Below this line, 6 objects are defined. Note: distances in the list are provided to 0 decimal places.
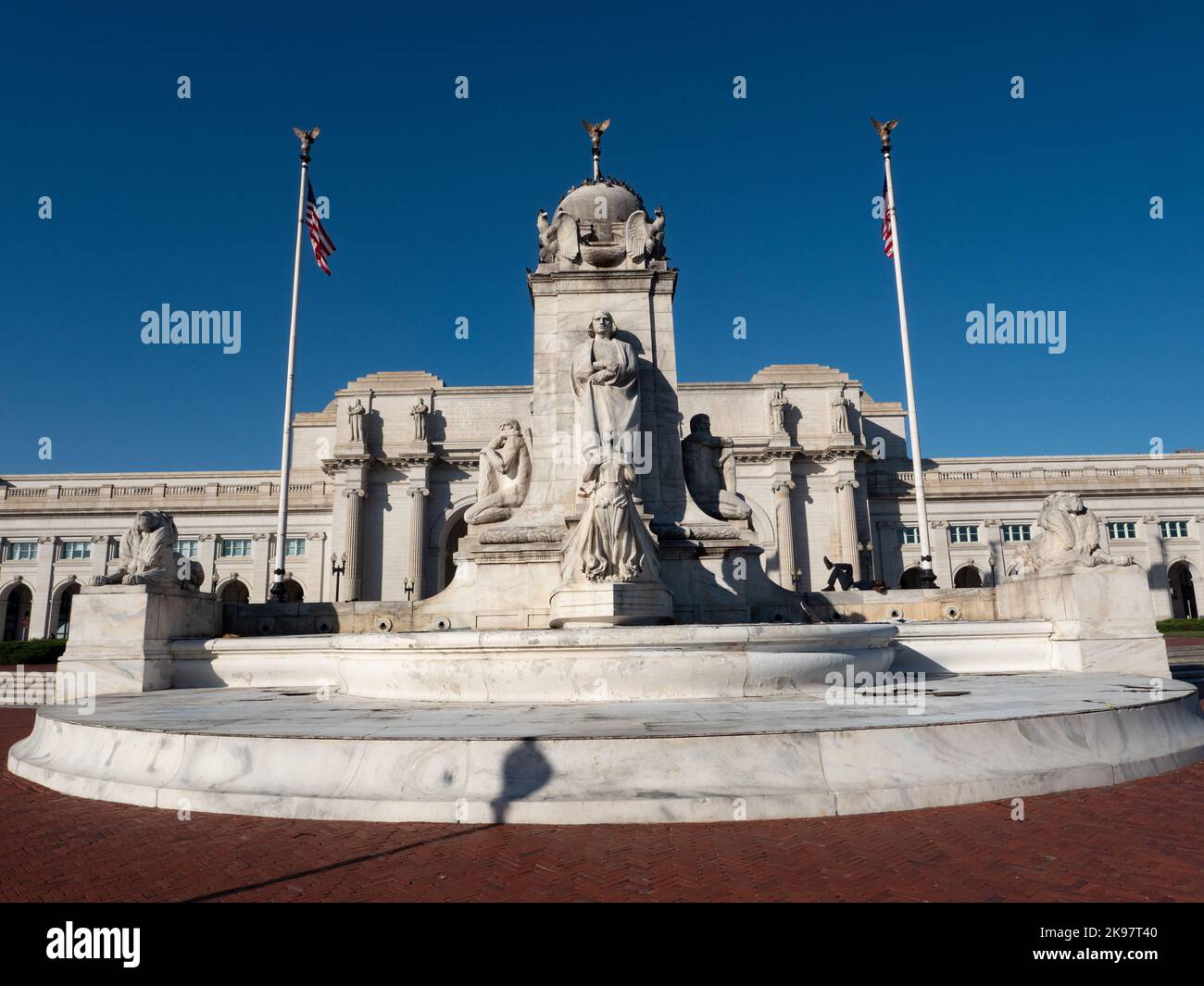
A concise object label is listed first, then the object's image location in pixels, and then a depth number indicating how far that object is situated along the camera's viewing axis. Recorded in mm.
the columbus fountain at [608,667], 5539
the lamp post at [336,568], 52003
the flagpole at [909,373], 28361
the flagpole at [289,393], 28188
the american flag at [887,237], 28656
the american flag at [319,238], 27828
